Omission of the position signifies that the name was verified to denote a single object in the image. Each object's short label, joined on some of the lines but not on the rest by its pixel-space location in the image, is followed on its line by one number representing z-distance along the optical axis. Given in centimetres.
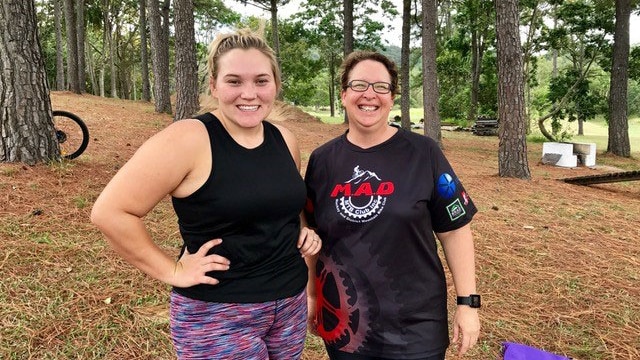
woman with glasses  192
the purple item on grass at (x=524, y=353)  290
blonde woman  163
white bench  1321
